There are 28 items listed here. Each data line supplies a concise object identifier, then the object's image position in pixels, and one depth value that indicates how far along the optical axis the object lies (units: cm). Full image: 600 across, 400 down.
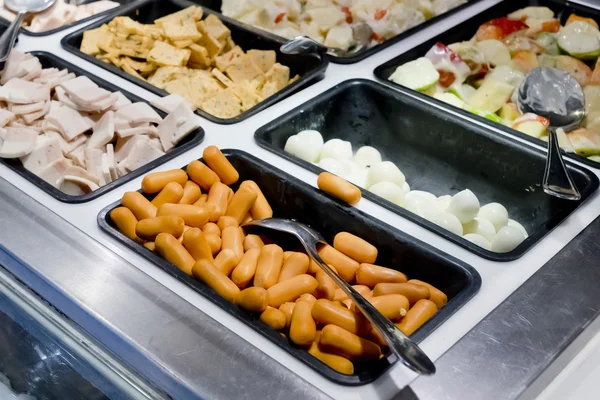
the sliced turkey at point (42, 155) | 143
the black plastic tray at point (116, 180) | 133
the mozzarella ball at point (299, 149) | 159
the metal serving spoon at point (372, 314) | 91
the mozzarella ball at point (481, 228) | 142
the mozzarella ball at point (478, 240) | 135
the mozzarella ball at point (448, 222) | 137
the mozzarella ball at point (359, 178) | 153
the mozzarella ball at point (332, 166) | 154
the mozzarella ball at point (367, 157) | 162
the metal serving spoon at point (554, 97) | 170
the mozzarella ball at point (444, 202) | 148
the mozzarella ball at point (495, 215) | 145
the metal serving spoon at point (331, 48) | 183
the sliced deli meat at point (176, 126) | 151
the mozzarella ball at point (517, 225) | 150
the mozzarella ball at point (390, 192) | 144
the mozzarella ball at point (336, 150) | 162
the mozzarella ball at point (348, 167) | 156
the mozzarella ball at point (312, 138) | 161
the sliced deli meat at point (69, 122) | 153
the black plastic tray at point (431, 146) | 154
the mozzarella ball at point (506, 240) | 134
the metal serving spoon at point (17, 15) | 180
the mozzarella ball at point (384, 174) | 150
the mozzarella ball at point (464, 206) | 139
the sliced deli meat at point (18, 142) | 141
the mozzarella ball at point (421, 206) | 140
